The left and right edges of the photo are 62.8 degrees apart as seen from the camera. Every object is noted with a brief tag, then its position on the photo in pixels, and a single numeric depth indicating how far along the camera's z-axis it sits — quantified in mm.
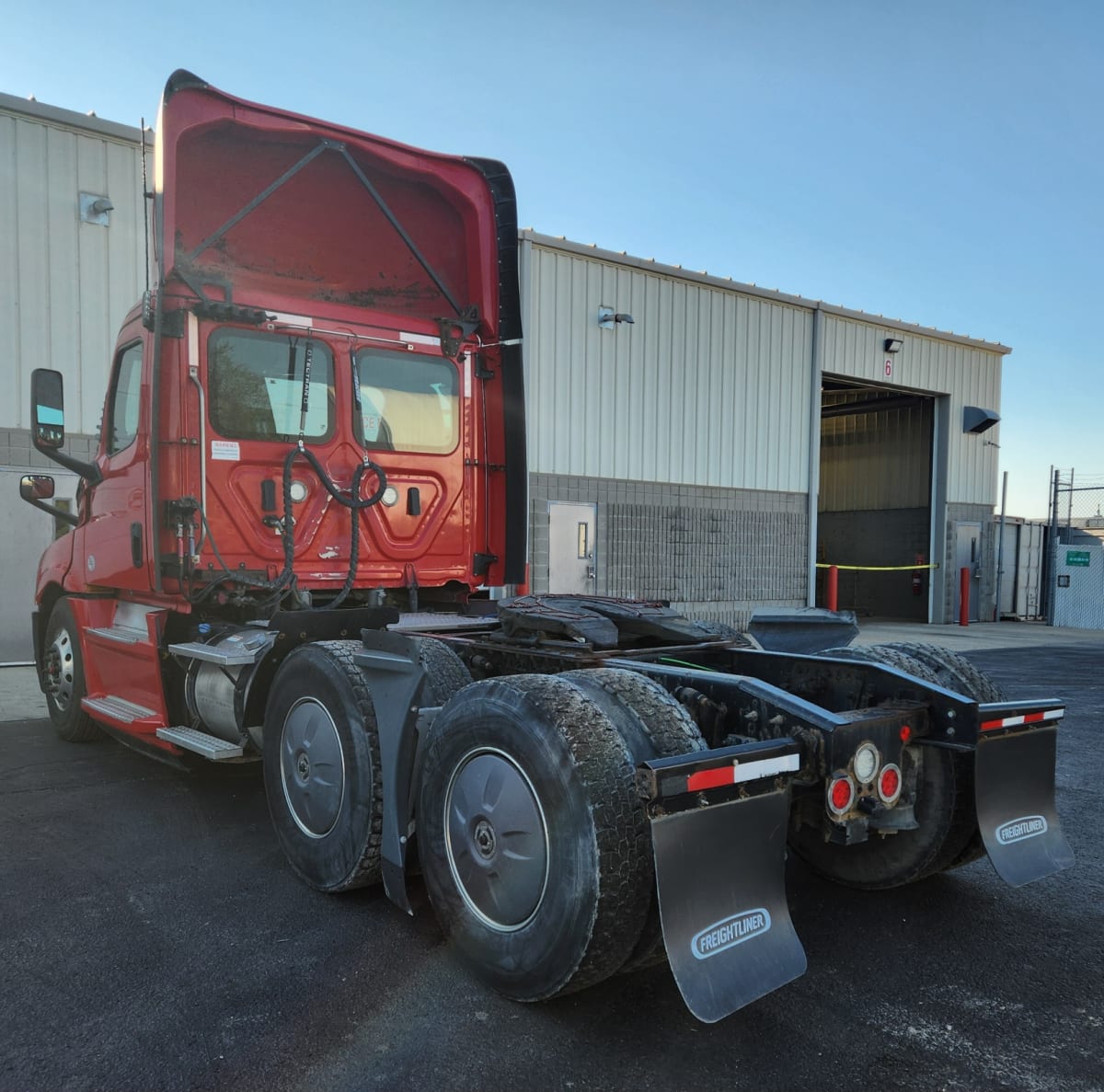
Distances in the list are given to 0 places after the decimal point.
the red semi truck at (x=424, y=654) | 2574
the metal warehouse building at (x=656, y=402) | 9945
